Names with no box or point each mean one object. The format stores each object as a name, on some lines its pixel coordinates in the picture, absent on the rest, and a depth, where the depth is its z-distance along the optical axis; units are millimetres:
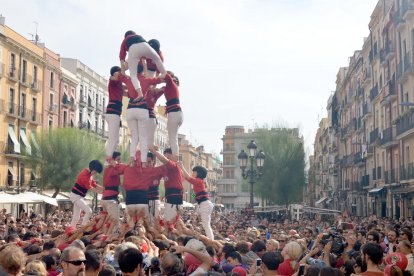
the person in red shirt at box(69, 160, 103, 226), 16156
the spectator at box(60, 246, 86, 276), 5910
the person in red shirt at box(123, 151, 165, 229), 14562
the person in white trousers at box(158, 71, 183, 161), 15328
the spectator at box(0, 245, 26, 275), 5708
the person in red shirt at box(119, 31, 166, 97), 14391
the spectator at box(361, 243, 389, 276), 6793
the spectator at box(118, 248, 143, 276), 5734
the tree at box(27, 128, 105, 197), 43281
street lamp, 25594
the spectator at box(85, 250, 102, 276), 6102
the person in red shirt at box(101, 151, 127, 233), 15422
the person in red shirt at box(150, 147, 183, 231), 15480
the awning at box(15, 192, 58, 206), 31106
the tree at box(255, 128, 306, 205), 54750
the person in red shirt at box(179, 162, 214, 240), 15391
